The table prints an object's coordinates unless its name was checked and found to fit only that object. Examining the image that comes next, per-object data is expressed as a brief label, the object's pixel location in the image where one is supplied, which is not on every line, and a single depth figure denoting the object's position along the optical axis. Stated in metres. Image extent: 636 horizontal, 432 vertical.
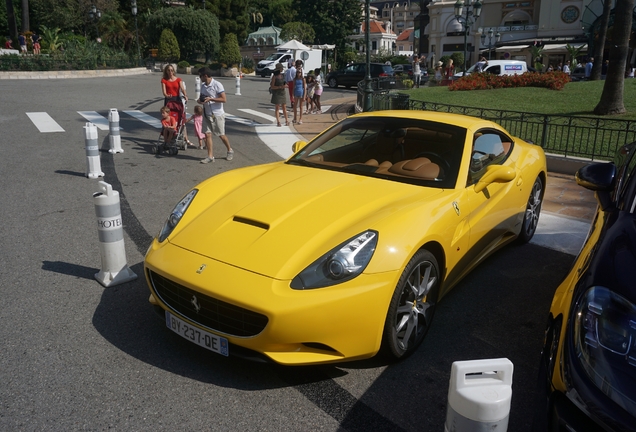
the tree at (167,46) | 44.28
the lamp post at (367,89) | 15.85
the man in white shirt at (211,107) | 10.25
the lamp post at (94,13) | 41.40
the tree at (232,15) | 59.59
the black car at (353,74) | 32.91
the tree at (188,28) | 46.06
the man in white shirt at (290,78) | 18.62
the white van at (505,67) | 31.53
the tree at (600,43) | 25.59
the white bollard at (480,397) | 1.97
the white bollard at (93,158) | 8.62
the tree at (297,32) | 67.50
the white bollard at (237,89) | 25.38
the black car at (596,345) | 2.17
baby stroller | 10.84
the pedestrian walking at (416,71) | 31.00
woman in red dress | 11.08
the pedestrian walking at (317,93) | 19.45
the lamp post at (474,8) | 29.77
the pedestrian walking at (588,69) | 34.40
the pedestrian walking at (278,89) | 15.24
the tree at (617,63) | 14.48
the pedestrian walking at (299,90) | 16.58
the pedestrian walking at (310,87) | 19.11
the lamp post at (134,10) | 39.12
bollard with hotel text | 4.64
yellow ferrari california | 3.20
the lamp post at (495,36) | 66.50
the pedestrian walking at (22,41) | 36.72
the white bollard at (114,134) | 10.62
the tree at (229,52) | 44.40
